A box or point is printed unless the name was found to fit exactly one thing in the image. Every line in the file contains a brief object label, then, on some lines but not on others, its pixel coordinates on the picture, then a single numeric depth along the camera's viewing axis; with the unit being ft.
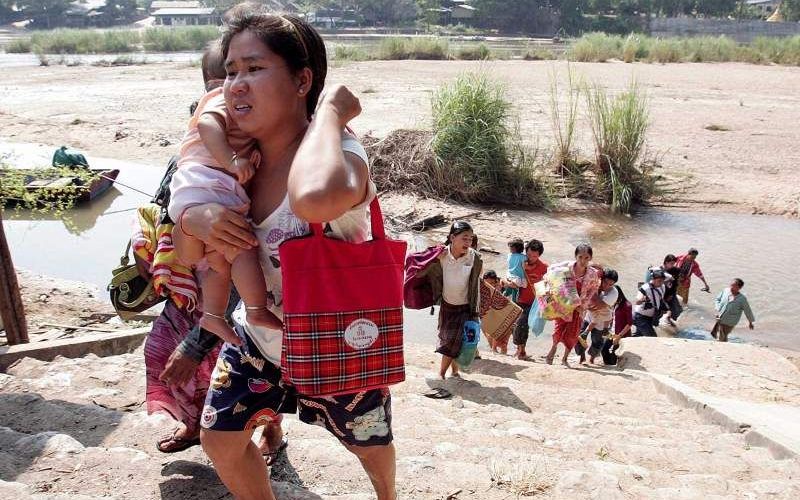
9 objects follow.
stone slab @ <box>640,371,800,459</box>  12.48
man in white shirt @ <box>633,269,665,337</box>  27.50
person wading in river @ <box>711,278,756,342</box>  27.73
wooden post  15.93
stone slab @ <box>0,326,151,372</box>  15.20
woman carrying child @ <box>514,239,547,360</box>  25.45
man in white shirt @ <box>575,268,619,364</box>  24.25
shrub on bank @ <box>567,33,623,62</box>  112.57
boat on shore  18.06
